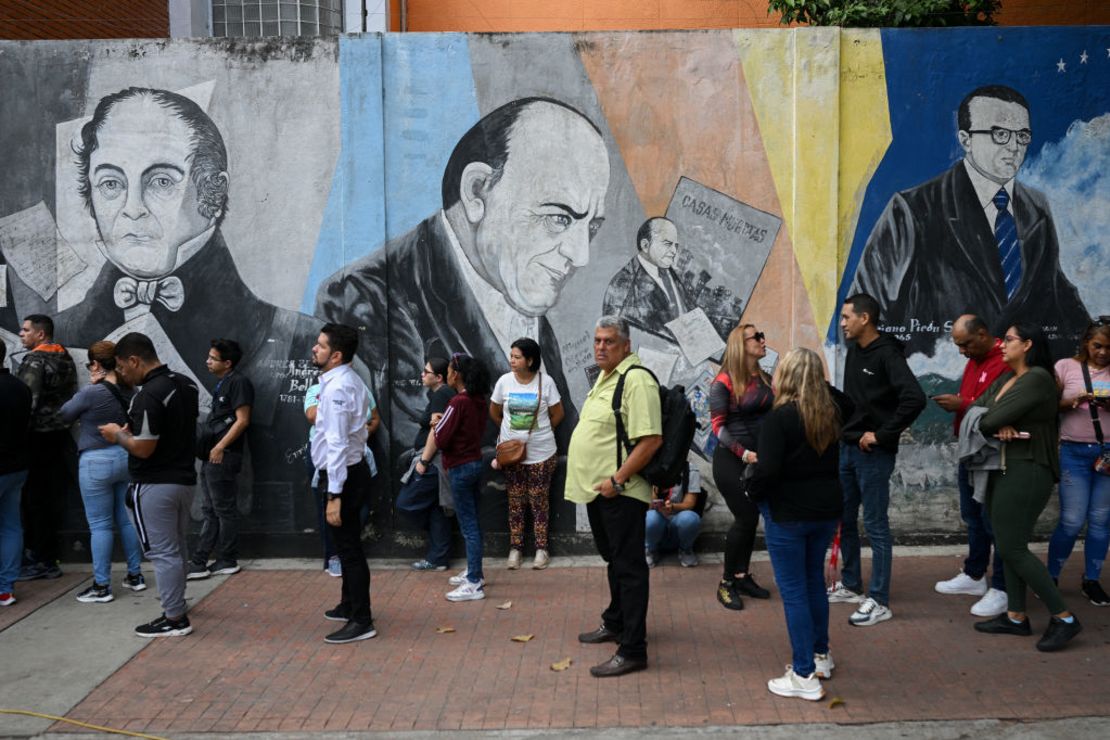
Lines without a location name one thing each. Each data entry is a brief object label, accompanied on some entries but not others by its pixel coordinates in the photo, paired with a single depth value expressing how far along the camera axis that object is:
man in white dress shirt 6.73
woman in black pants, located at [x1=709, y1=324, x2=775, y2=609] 7.21
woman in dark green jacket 6.41
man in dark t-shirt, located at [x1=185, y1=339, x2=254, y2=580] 8.49
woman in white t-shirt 8.34
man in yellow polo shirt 6.04
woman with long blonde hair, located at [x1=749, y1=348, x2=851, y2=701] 5.61
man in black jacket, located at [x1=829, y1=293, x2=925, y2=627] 6.98
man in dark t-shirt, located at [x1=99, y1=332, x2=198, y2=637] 6.84
